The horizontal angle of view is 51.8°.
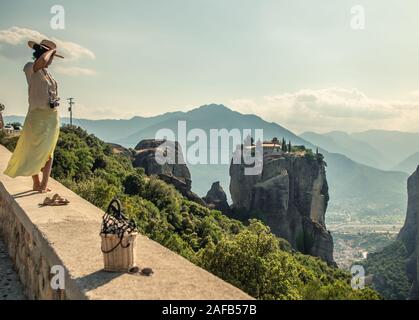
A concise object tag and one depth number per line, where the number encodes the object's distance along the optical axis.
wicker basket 4.56
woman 8.38
